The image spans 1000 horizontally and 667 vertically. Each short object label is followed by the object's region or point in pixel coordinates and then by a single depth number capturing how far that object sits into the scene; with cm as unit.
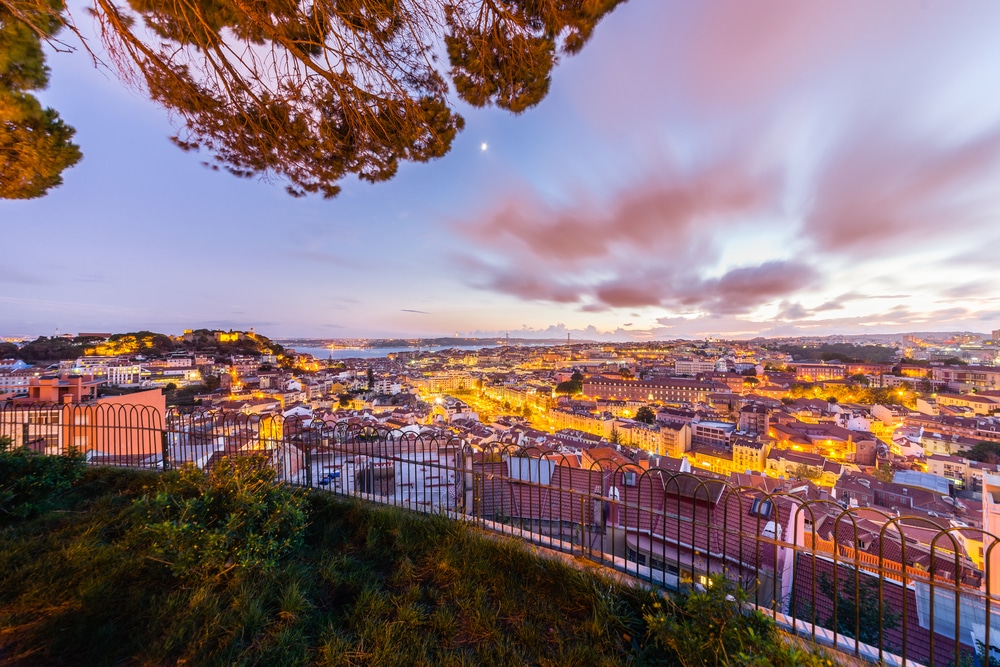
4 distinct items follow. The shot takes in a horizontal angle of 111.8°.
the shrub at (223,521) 239
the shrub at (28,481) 310
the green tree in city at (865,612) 404
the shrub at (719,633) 175
